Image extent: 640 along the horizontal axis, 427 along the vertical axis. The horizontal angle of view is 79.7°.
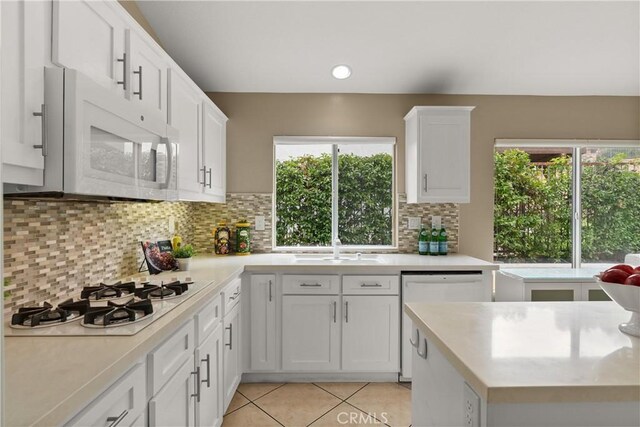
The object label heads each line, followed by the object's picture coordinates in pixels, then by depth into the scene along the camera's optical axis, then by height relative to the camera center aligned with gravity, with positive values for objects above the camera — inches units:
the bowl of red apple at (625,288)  44.3 -8.0
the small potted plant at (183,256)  98.7 -10.8
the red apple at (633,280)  44.0 -7.1
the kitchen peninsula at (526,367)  34.4 -14.8
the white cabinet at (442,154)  123.9 +20.5
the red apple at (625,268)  46.9 -6.0
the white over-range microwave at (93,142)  45.6 +9.8
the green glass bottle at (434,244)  132.8 -9.4
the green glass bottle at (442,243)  133.4 -9.0
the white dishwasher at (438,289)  110.4 -20.8
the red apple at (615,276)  45.3 -6.8
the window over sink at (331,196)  142.2 +7.5
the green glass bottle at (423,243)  134.6 -9.1
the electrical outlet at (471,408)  37.3 -19.1
